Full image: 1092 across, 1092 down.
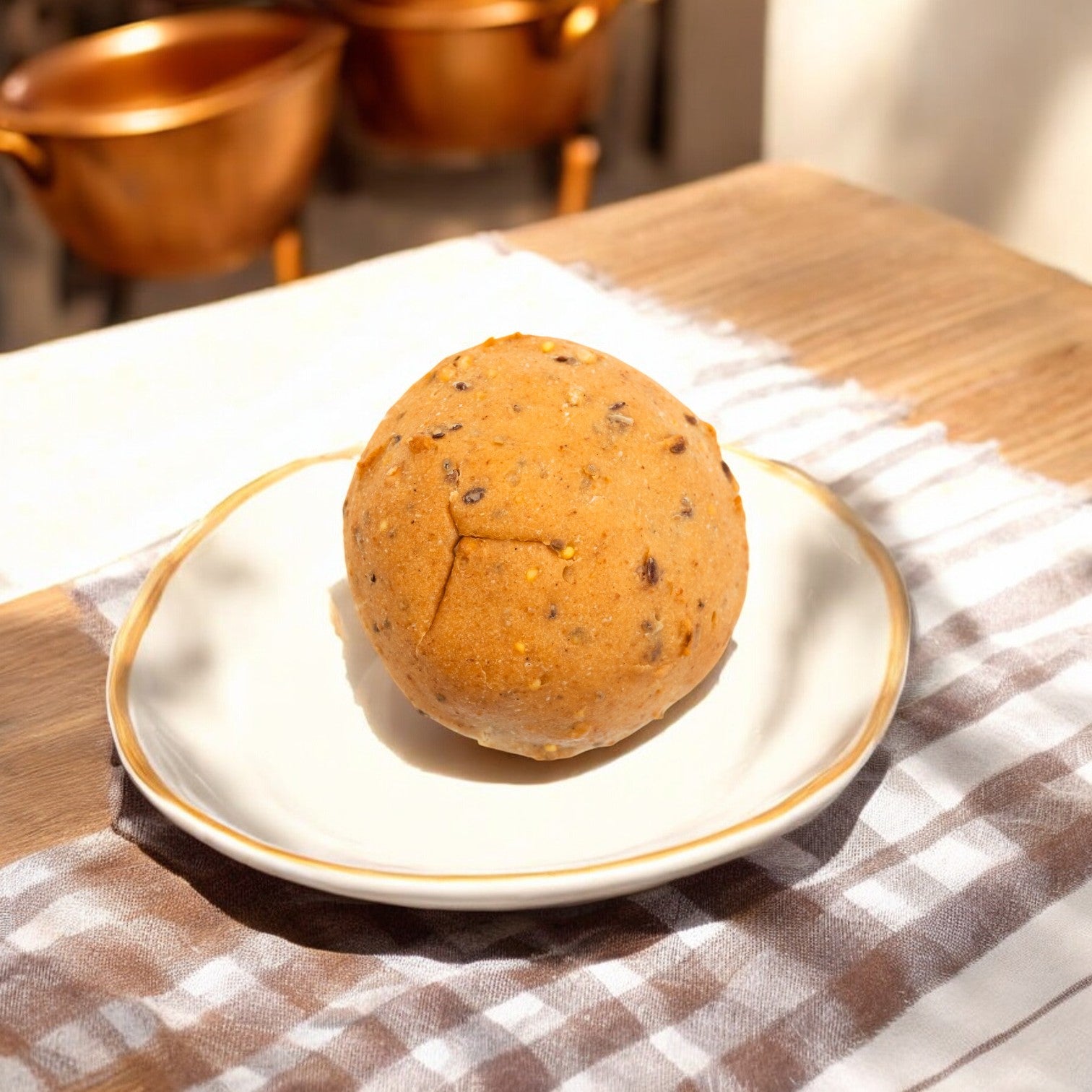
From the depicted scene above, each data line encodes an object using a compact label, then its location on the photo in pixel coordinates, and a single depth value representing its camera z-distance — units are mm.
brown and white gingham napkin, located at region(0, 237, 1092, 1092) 566
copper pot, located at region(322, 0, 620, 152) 2072
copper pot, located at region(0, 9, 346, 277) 1788
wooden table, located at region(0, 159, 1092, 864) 768
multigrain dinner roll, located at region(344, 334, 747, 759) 638
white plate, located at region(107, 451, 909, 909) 586
